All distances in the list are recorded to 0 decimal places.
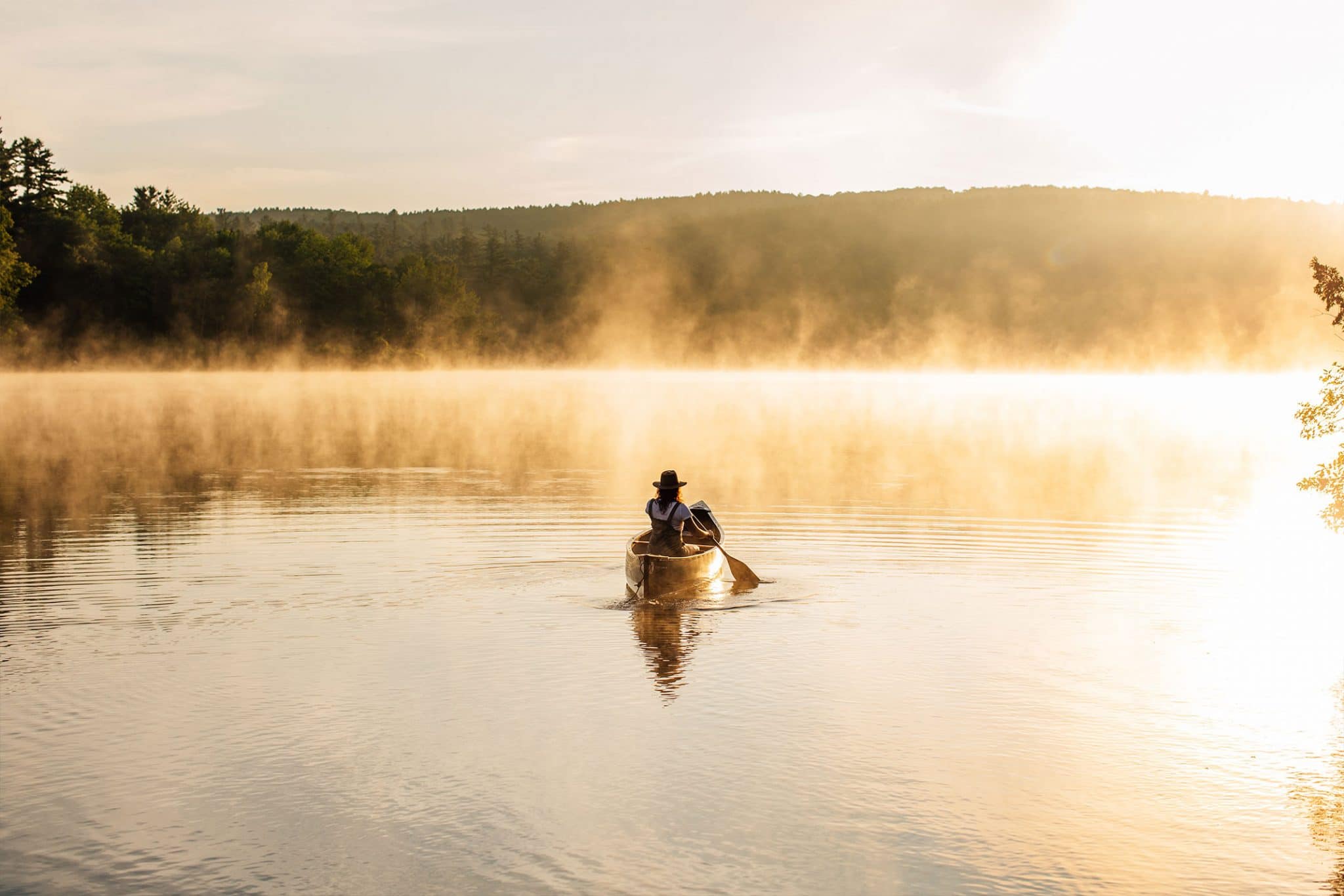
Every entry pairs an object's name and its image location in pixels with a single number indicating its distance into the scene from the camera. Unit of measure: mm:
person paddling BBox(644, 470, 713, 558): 21344
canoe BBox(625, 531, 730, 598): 20406
